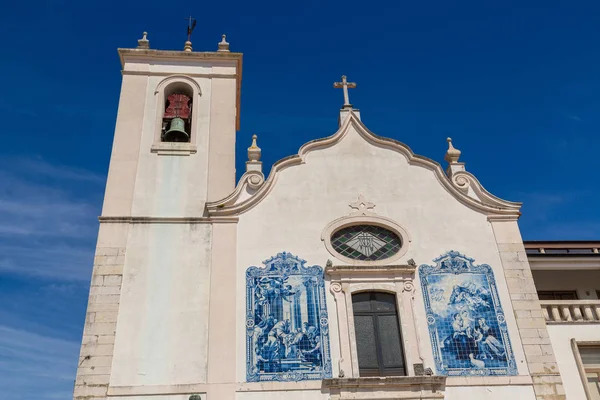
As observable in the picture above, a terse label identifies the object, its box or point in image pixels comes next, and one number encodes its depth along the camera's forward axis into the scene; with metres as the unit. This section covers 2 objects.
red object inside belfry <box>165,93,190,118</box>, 18.28
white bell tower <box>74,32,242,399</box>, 13.19
